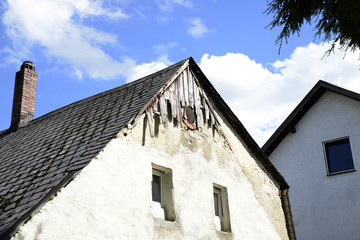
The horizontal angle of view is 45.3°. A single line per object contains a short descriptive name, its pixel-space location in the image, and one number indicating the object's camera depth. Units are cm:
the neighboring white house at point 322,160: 1445
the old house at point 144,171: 643
